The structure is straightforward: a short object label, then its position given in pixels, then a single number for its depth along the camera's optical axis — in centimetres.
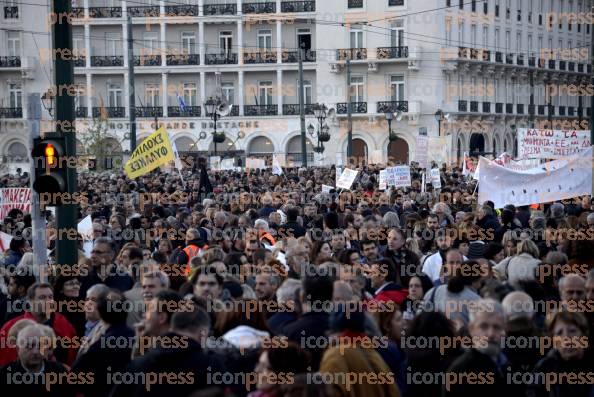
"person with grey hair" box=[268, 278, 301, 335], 906
